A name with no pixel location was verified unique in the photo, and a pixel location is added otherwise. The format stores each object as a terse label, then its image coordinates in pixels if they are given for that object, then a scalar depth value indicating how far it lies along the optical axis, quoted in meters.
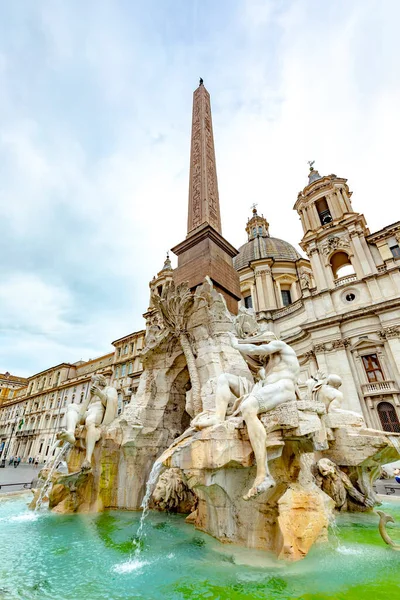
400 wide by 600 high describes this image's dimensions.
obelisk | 7.54
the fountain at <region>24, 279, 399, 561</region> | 3.52
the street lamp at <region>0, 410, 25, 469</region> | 41.16
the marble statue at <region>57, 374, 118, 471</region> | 6.16
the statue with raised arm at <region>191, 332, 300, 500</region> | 3.33
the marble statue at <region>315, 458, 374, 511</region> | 5.29
